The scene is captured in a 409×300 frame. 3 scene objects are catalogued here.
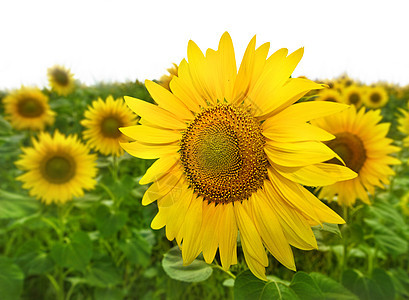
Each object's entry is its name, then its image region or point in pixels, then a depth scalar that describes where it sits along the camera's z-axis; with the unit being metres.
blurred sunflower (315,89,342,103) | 1.00
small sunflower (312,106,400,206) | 0.80
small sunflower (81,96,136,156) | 0.95
